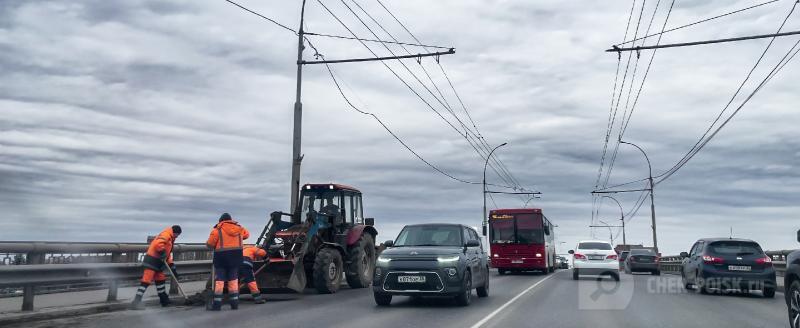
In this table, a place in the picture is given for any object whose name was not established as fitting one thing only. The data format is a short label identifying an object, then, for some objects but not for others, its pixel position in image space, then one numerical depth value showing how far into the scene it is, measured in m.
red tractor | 14.44
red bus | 30.64
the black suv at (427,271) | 12.33
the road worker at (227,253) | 12.05
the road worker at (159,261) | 12.27
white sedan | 23.66
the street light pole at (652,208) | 45.06
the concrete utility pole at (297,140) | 20.08
